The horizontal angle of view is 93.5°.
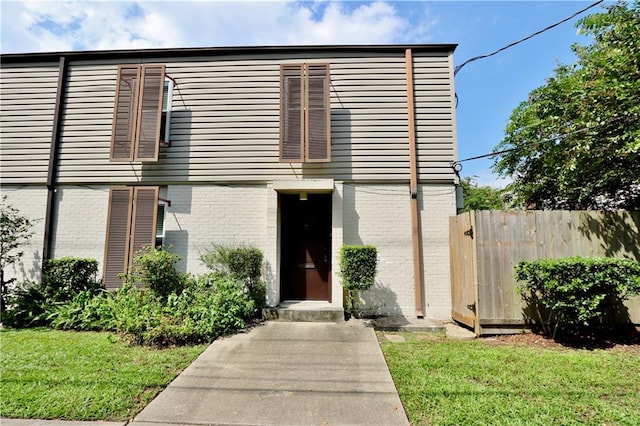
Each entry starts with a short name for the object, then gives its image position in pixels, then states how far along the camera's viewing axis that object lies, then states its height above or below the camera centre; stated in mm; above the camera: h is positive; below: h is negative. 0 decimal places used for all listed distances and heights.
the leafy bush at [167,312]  4305 -976
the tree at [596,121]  4414 +2189
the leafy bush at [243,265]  5551 -262
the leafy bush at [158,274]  5121 -402
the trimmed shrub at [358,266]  5238 -229
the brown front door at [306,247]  6219 +112
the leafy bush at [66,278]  5434 -510
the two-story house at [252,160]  5961 +1897
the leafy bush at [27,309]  5148 -1021
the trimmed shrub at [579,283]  3959 -379
